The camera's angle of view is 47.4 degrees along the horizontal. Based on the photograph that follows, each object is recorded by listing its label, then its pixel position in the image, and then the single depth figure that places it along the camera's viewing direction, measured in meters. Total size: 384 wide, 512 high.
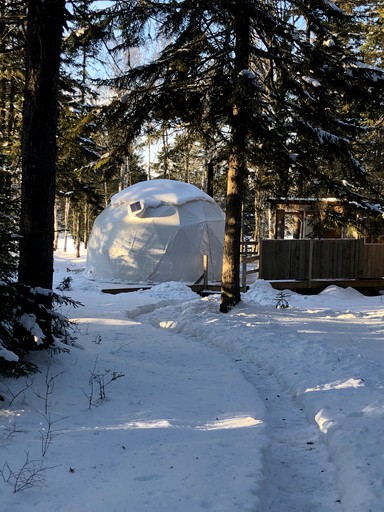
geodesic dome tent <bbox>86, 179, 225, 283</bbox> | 18.41
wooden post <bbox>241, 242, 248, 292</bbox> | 15.55
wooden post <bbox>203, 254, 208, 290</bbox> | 16.82
